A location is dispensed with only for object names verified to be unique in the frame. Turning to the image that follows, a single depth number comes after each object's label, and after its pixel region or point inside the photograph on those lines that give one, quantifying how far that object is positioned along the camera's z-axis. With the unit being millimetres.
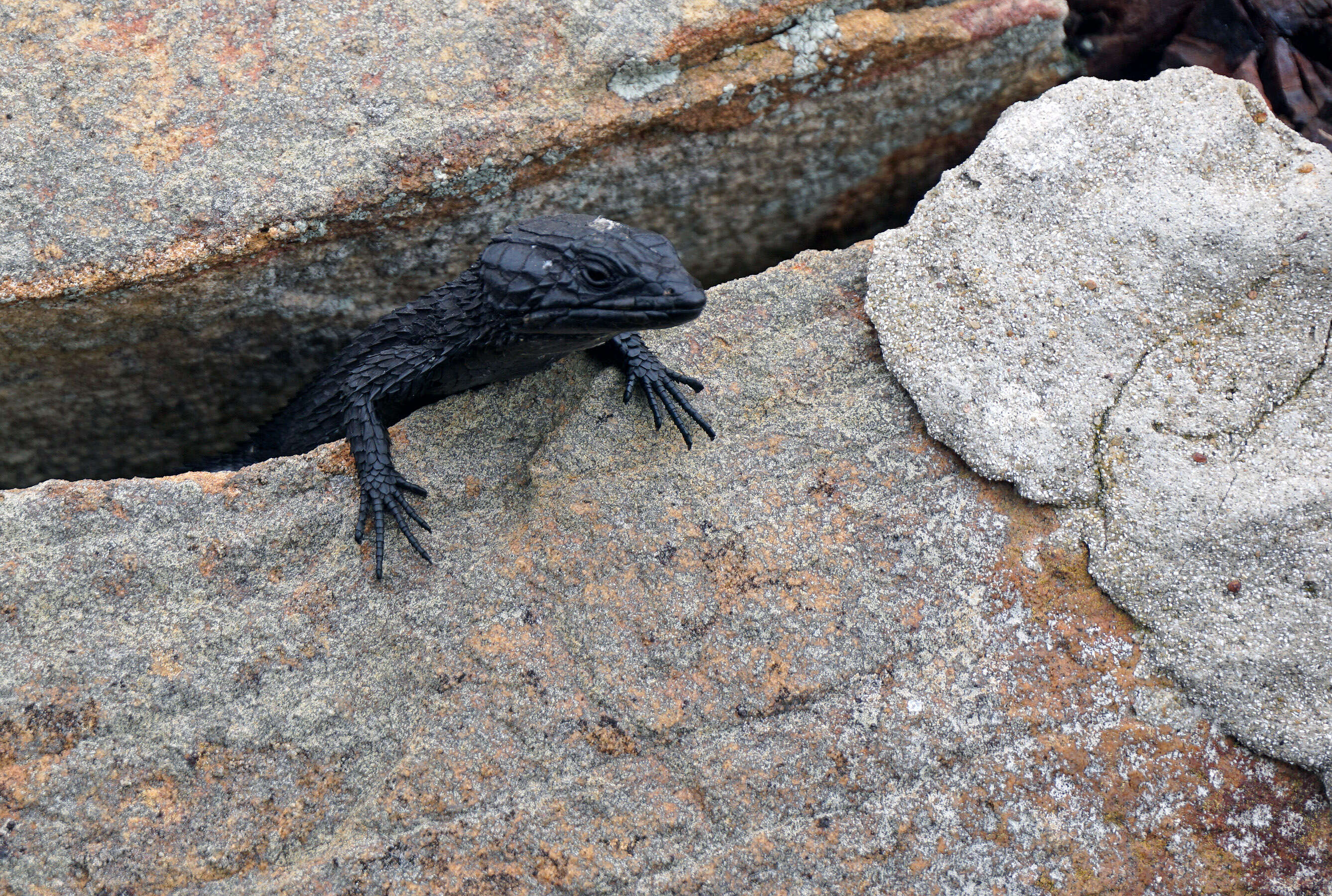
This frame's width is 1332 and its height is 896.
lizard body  3436
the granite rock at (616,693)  3102
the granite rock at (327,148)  4043
